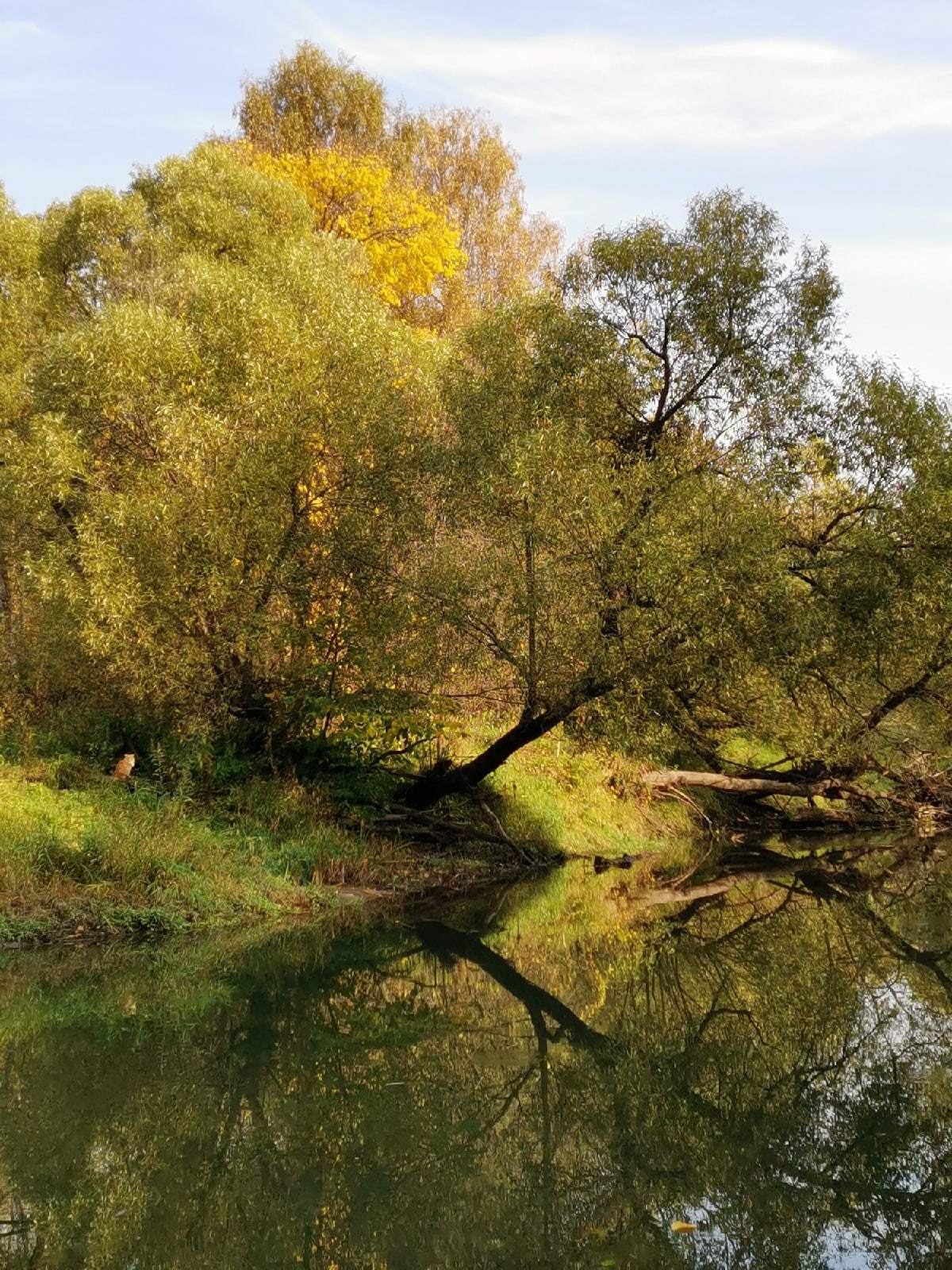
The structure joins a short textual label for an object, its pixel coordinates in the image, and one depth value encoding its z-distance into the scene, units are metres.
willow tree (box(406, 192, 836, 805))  16.30
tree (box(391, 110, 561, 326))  37.75
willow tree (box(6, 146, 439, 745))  17.50
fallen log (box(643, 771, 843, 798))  24.52
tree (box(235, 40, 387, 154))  34.66
